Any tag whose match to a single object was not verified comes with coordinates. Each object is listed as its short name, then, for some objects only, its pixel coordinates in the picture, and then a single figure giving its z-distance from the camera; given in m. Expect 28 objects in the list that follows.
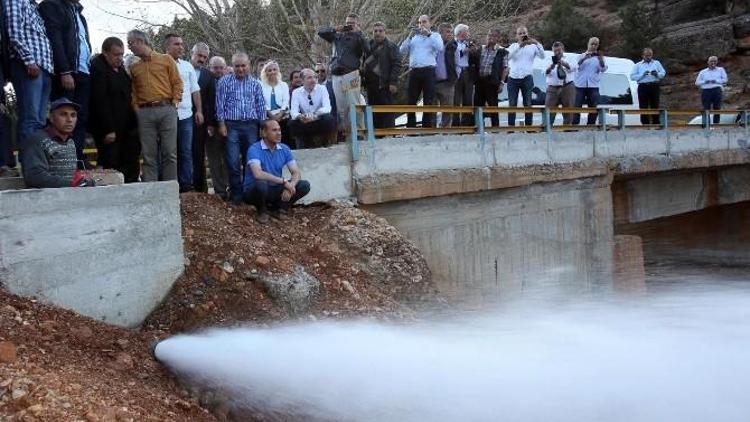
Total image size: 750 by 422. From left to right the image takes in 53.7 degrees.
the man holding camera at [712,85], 16.81
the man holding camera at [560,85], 12.98
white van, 16.53
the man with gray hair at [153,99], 7.24
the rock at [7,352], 4.19
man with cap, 5.36
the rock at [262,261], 6.74
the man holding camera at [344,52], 9.88
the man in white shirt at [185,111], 7.82
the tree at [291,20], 18.09
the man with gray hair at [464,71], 11.21
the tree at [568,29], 33.91
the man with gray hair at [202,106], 8.40
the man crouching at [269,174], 7.65
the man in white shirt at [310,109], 9.23
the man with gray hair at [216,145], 8.42
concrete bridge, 9.32
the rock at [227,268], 6.49
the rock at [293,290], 6.52
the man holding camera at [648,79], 15.25
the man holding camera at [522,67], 12.13
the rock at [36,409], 3.81
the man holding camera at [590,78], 13.21
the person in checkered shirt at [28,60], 5.82
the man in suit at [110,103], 7.20
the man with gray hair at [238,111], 8.22
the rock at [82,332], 4.92
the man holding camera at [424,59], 10.55
